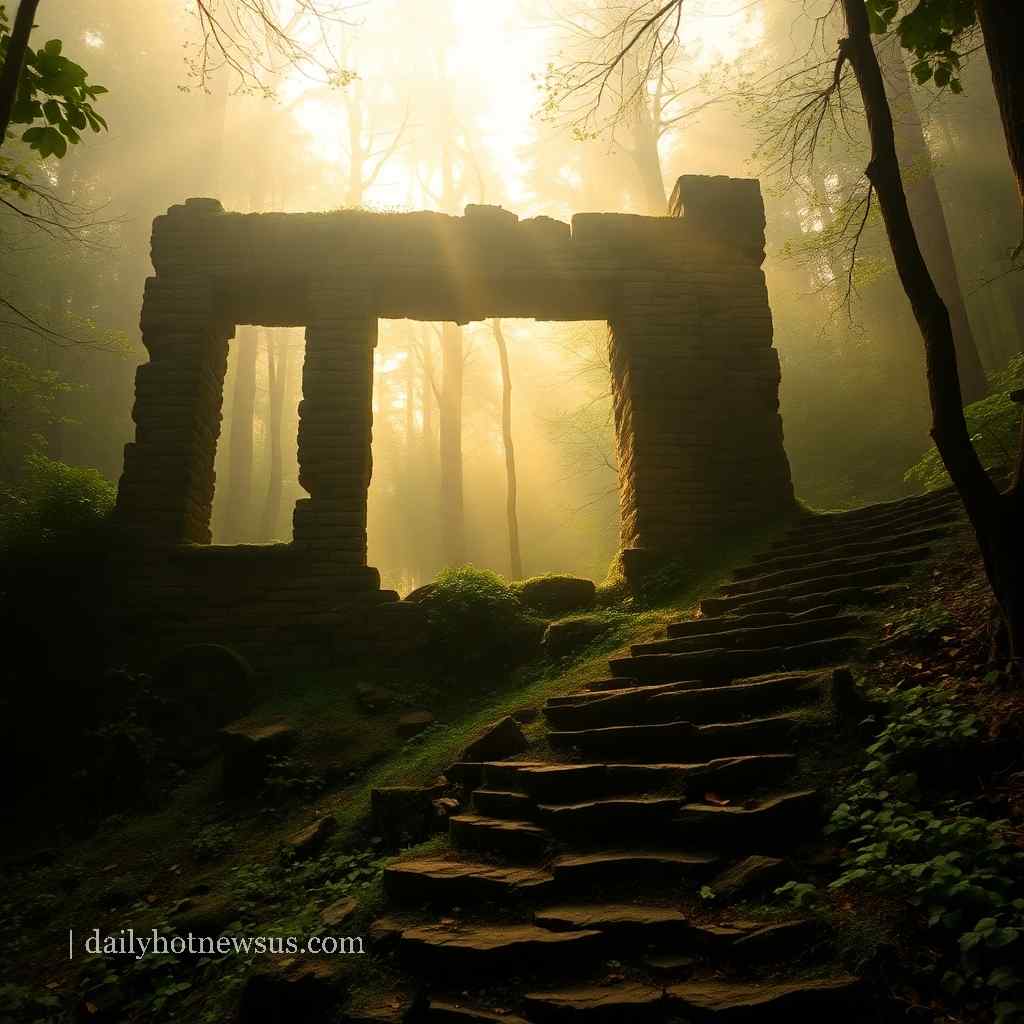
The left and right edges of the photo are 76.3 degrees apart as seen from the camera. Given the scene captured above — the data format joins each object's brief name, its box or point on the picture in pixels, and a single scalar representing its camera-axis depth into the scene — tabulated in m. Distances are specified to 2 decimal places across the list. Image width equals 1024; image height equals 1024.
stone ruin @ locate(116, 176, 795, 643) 7.59
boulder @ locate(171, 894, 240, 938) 3.54
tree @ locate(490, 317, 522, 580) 19.86
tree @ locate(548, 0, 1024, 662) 3.42
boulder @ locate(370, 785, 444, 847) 4.07
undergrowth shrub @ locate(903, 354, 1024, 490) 7.60
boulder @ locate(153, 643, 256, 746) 6.53
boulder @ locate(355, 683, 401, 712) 6.45
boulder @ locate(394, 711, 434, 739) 5.97
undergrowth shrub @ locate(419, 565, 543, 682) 7.05
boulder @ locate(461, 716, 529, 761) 4.62
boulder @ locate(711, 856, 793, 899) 2.72
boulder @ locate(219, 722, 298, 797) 5.38
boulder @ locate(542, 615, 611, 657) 6.74
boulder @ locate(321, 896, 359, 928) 3.24
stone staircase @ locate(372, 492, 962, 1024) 2.38
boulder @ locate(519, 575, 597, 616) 7.84
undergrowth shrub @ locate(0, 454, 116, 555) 7.19
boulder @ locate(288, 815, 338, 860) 4.21
